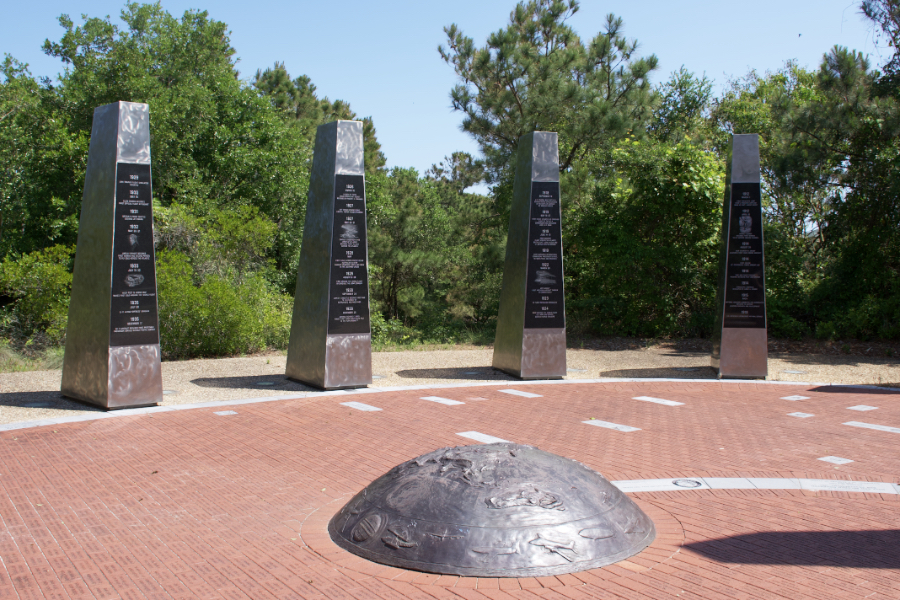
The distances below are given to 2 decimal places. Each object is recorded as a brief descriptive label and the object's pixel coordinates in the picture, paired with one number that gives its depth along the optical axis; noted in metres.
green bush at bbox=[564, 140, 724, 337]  18.30
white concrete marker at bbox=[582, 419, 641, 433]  8.23
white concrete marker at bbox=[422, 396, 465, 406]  9.80
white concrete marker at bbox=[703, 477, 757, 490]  5.87
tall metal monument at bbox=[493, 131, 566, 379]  11.84
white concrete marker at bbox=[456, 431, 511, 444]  7.52
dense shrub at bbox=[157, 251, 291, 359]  14.99
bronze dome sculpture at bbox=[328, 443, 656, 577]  3.91
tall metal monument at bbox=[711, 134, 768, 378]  12.07
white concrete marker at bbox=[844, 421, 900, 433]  8.13
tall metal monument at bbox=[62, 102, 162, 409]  9.01
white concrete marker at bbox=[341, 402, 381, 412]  9.45
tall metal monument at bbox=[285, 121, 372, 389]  10.59
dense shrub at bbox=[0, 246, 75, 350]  16.47
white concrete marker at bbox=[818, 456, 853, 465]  6.68
